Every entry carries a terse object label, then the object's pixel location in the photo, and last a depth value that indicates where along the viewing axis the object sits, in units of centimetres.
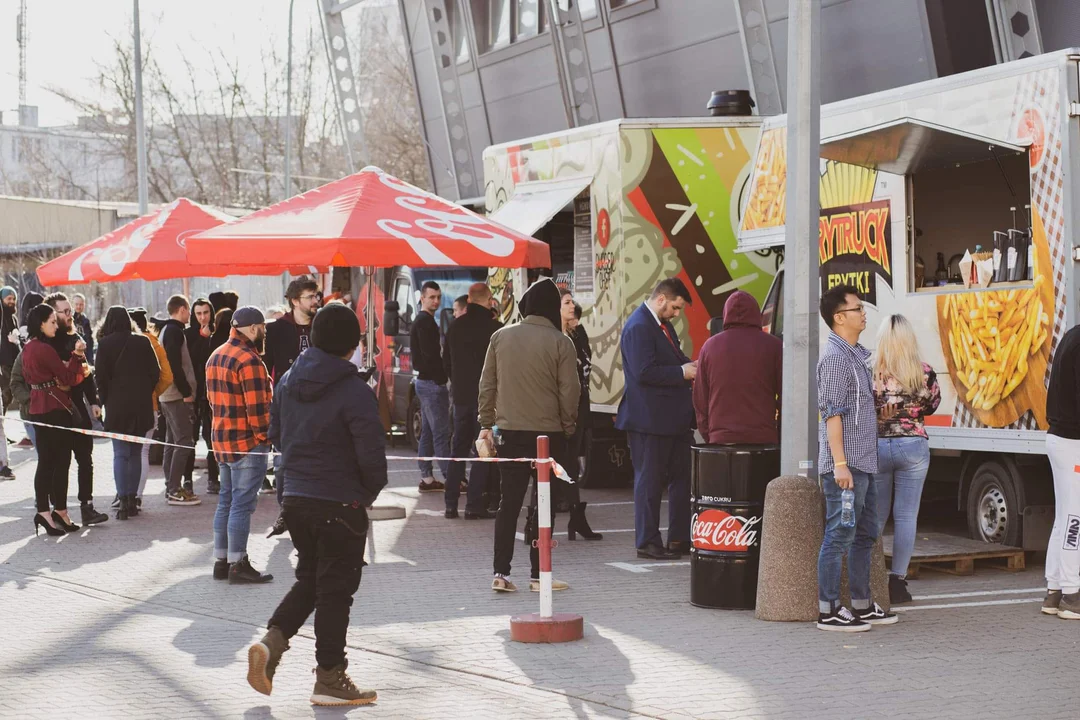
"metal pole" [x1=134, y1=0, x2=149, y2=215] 3092
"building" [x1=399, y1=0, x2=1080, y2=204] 1644
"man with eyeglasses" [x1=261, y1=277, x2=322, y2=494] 1352
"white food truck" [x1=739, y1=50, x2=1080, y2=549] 998
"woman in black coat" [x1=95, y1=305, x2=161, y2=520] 1327
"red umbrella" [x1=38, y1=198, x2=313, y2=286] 1616
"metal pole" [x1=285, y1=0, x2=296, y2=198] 4097
